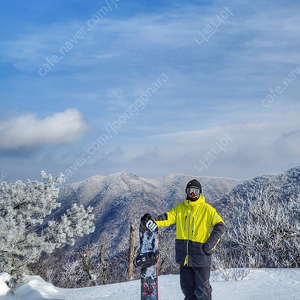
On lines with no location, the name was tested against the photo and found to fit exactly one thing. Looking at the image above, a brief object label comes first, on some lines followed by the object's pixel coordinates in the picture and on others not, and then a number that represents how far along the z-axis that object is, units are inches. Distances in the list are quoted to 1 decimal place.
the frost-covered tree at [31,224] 349.1
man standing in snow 170.1
